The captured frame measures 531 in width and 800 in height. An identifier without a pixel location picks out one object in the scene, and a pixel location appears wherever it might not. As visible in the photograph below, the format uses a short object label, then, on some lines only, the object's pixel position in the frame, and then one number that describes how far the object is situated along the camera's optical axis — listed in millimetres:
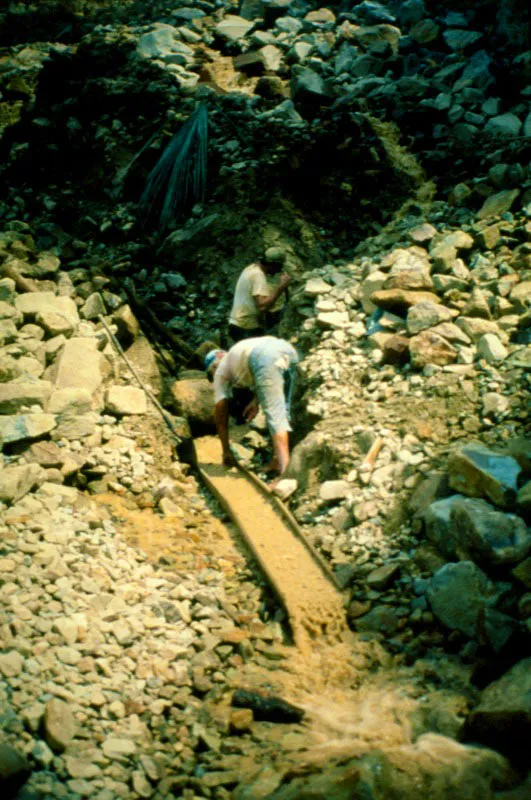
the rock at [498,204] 6453
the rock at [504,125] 8094
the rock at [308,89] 9289
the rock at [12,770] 2521
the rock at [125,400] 5702
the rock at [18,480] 4271
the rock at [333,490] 4668
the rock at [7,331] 5628
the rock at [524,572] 3234
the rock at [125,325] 6590
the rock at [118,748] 2930
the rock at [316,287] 6590
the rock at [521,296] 5299
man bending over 5414
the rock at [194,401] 6230
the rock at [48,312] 5953
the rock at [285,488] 4953
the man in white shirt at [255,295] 6488
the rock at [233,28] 11159
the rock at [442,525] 3783
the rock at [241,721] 3113
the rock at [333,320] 6105
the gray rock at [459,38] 9906
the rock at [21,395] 5062
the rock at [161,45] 10641
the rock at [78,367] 5602
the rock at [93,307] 6570
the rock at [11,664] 3113
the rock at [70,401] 5246
